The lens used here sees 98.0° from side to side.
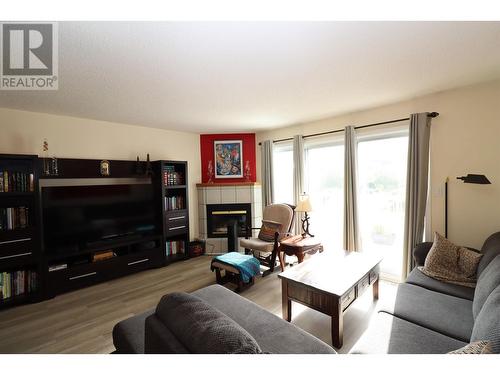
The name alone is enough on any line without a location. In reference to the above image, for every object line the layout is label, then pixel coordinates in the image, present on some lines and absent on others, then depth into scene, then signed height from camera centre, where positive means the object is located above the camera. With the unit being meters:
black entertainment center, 2.66 -0.52
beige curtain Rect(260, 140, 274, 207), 4.40 +0.32
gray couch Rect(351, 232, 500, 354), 1.19 -0.96
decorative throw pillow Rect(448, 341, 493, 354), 0.84 -0.66
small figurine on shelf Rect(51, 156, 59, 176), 3.01 +0.31
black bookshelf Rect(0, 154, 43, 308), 2.55 -0.51
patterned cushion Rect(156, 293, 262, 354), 0.78 -0.58
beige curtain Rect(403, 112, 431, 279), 2.70 +0.01
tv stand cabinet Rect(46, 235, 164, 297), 2.83 -1.11
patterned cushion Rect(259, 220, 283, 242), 3.68 -0.77
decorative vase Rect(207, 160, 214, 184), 4.65 +0.32
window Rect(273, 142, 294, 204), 4.39 +0.24
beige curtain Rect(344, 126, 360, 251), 3.31 -0.14
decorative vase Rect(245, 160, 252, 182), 4.69 +0.33
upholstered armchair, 3.42 -0.81
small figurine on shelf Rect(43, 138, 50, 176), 2.93 +0.37
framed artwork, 4.64 +0.59
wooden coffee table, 1.86 -0.92
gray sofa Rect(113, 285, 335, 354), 0.86 -0.94
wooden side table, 3.08 -0.91
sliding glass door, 3.08 -0.17
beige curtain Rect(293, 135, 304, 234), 3.97 +0.26
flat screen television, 2.92 -0.40
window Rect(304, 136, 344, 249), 3.71 -0.04
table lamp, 3.42 -0.36
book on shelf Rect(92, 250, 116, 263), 3.15 -1.00
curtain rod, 2.67 +0.86
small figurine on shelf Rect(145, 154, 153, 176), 3.74 +0.32
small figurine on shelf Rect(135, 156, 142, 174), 3.71 +0.34
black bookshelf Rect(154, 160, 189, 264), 3.81 -0.35
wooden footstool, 2.81 -1.21
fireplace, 4.49 -0.66
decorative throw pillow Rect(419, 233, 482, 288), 2.00 -0.79
